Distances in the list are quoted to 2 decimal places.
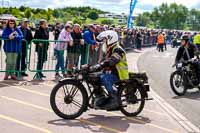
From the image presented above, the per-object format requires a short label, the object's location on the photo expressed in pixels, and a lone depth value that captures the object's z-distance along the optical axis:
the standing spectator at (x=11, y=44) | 12.75
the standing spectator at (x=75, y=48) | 14.54
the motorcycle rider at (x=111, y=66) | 8.74
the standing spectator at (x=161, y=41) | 36.50
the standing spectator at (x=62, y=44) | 14.29
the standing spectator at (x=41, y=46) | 13.86
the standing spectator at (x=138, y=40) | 34.83
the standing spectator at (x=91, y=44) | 15.16
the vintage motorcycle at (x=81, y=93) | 8.51
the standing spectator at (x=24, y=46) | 13.32
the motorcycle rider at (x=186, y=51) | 13.35
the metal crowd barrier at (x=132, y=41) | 31.40
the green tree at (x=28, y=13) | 101.44
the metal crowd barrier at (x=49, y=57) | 13.91
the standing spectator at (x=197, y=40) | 30.27
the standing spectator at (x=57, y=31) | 20.47
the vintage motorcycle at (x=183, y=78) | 12.61
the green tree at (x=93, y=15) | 110.34
